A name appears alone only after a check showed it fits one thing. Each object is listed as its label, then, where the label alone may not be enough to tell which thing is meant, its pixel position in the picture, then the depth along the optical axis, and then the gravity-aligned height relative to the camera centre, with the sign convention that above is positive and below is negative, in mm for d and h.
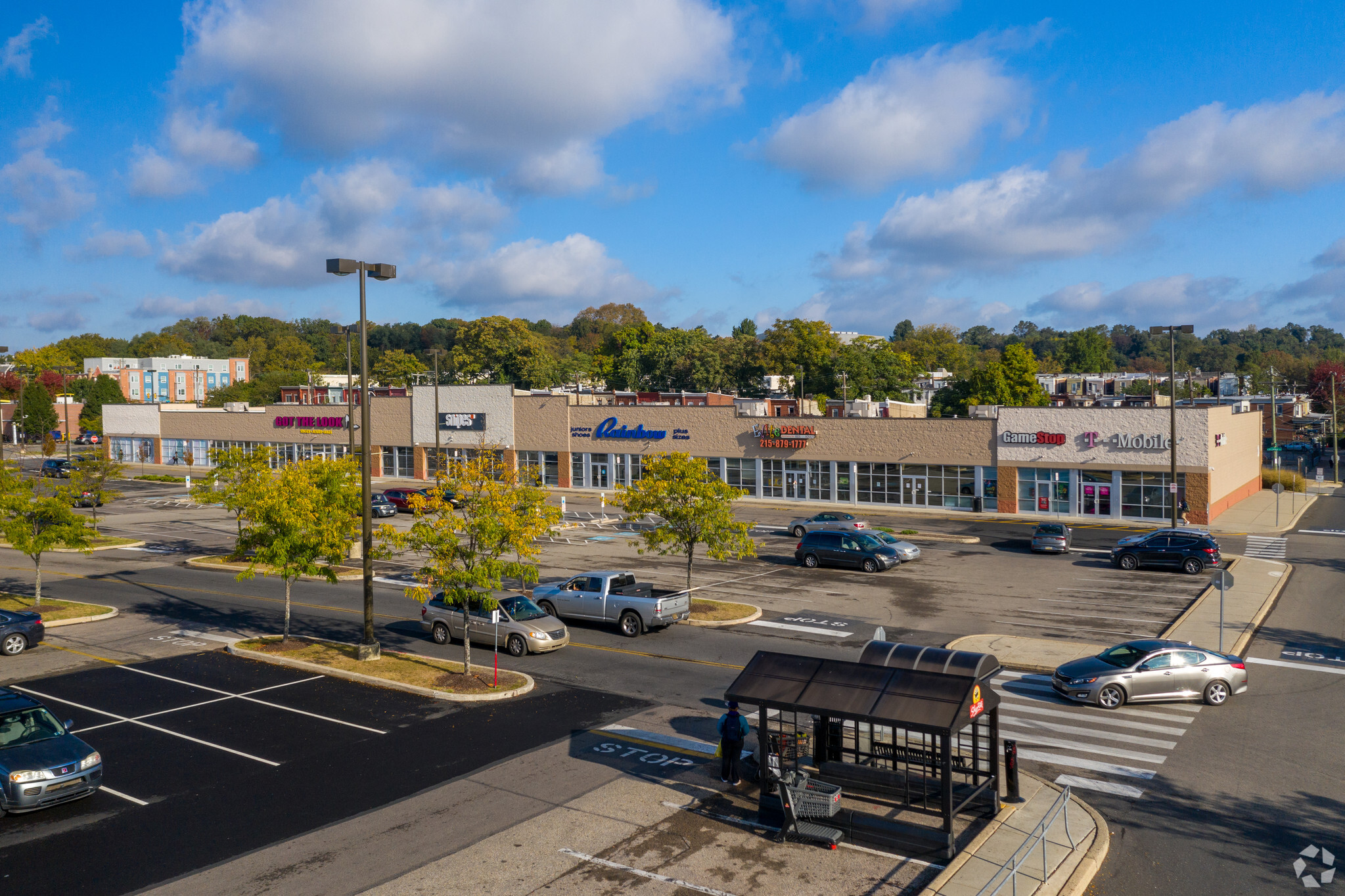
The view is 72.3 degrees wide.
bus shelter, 12820 -4457
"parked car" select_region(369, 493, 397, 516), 54281 -3872
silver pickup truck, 26969 -4962
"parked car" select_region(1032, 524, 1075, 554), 42438 -5188
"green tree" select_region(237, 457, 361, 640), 24750 -2353
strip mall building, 53281 -1085
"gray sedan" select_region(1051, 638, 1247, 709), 20031 -5554
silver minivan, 24781 -5172
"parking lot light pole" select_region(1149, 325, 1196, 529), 43125 +2024
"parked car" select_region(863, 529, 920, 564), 39938 -5144
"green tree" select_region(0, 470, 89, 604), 29859 -2427
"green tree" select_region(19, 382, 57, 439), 129375 +5321
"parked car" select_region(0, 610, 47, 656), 25219 -5033
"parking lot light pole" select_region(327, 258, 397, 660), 22547 -708
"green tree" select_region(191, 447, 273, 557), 28156 -1232
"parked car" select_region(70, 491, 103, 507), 55625 -3312
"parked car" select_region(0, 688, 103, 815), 14023 -4913
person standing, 15047 -5024
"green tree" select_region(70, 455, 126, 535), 35375 -1388
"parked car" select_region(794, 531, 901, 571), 37906 -5039
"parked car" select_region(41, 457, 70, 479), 74312 -1616
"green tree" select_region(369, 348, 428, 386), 121062 +9637
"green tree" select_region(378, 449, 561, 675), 21500 -2252
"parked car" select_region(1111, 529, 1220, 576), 37094 -5229
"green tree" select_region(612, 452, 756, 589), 29969 -2380
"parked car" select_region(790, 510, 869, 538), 44375 -4562
